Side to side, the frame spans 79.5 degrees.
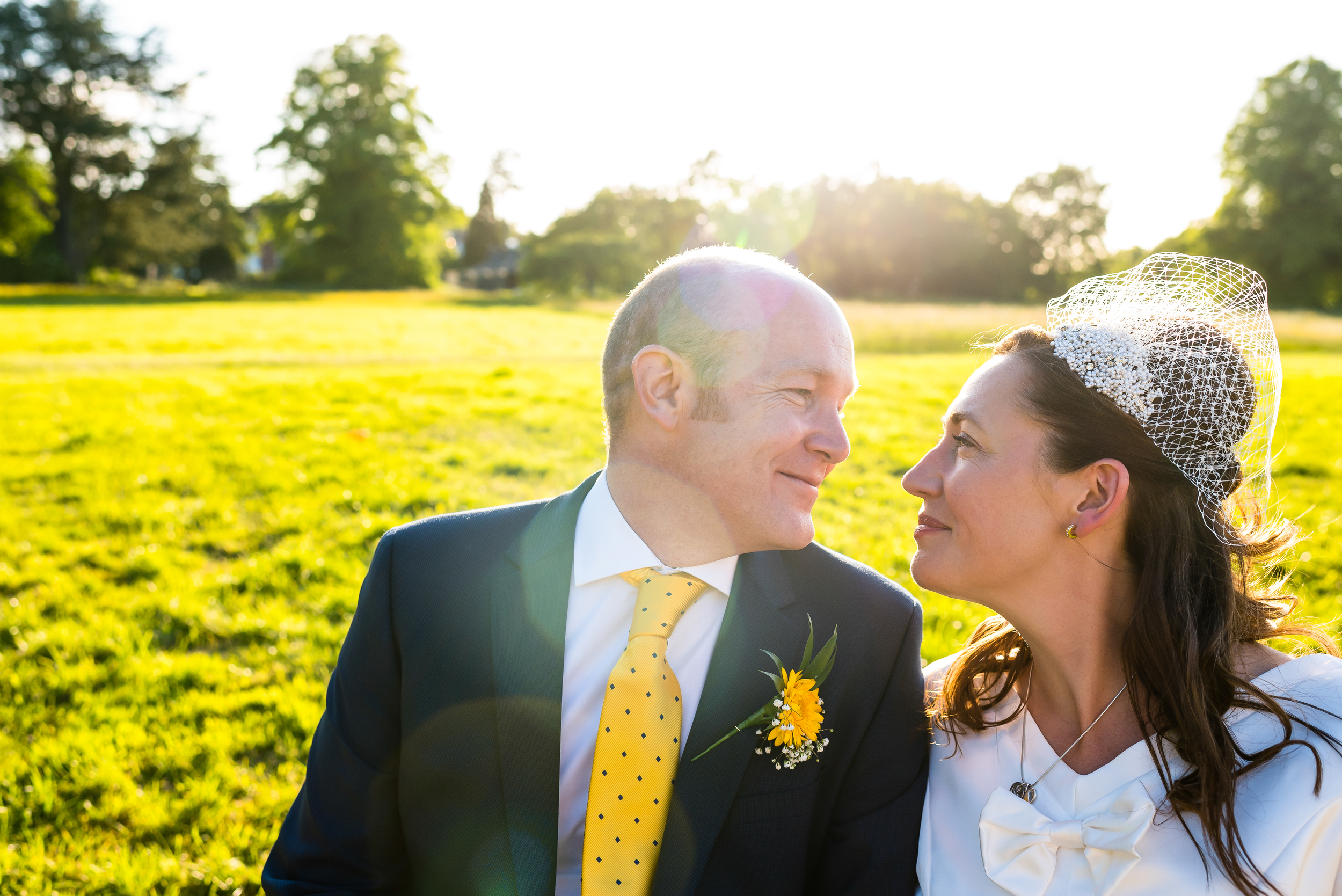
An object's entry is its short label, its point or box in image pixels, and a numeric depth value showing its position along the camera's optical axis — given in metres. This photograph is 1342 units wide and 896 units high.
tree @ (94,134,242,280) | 55.91
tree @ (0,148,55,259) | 50.00
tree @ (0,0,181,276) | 52.47
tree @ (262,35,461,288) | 58.12
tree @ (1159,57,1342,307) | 53.59
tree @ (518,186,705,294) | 61.19
